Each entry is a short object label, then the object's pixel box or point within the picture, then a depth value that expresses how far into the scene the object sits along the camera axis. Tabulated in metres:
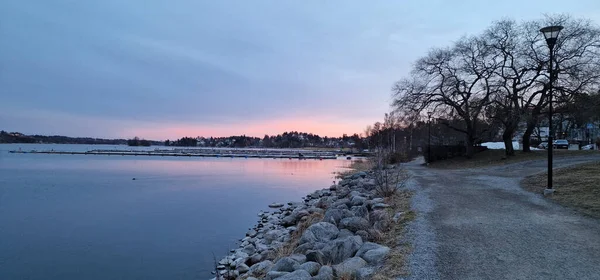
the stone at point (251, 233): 12.42
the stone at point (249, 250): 10.18
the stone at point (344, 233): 7.82
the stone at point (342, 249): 6.48
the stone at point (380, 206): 9.93
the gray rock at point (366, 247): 6.15
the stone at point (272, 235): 11.20
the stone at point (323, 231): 8.06
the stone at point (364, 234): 7.12
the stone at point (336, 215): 9.46
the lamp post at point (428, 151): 29.50
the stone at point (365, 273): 5.06
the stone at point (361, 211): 9.31
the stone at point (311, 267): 5.88
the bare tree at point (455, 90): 26.76
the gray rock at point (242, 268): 8.61
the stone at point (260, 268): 7.75
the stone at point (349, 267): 5.24
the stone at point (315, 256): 6.41
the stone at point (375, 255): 5.70
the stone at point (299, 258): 6.58
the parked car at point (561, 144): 39.59
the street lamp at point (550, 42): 10.35
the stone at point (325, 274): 5.35
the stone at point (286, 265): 6.36
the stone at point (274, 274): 6.16
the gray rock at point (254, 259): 9.23
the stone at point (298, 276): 5.43
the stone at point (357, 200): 11.15
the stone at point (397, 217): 8.10
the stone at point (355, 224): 7.98
